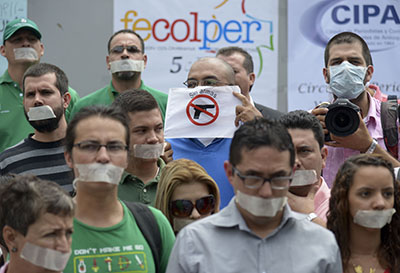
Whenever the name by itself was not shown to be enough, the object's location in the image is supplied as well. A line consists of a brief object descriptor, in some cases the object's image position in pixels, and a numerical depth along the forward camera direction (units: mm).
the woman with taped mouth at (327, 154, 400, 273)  8875
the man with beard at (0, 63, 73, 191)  11164
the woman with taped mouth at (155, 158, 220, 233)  9250
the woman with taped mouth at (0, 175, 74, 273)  7547
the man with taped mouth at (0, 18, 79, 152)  13695
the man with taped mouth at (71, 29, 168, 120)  14094
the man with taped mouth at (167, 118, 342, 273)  7551
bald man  11070
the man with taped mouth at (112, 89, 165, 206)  10141
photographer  10961
